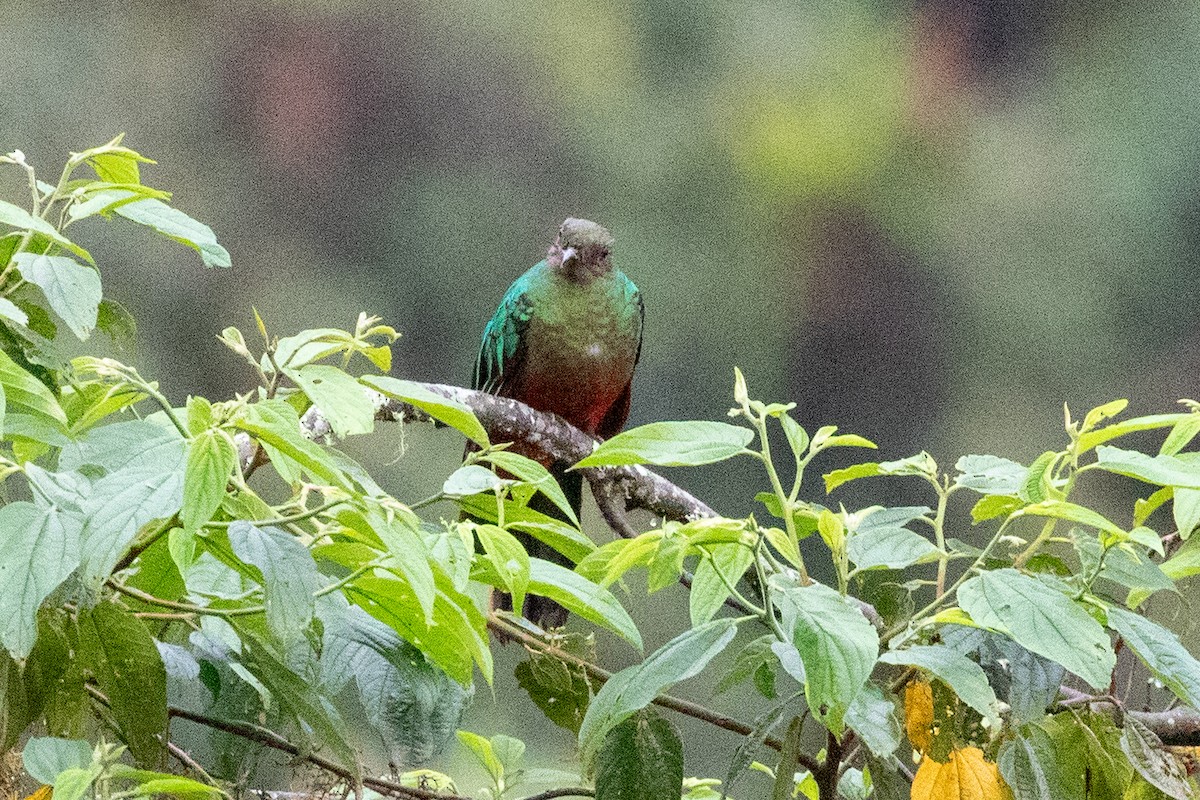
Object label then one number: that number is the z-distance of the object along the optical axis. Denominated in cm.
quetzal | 1324
